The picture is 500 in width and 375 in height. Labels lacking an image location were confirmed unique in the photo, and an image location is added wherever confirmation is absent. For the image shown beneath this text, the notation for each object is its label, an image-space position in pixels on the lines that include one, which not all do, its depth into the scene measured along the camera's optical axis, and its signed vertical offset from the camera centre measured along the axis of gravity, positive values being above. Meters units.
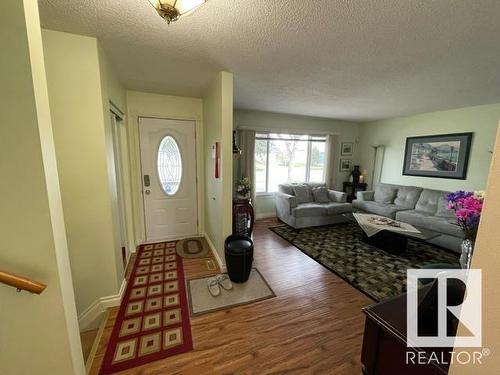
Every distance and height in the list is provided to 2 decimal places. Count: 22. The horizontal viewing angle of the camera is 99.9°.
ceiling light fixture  1.08 +0.78
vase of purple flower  1.10 -0.27
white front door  3.29 -0.31
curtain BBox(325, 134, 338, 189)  5.30 +0.03
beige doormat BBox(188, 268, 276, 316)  2.08 -1.45
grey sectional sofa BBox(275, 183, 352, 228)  4.18 -0.94
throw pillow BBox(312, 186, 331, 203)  4.75 -0.79
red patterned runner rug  1.57 -1.46
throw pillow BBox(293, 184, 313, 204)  4.52 -0.72
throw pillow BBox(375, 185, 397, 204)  4.60 -0.72
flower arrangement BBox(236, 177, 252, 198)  3.43 -0.49
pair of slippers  2.27 -1.42
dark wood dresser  0.76 -0.73
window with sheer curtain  4.84 +0.00
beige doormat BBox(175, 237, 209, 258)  3.12 -1.41
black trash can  2.38 -1.14
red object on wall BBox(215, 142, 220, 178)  2.60 -0.01
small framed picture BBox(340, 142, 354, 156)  5.58 +0.33
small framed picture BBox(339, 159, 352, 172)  5.70 -0.12
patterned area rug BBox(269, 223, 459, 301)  2.48 -1.41
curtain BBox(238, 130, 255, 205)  4.41 +0.07
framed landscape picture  3.80 +0.14
